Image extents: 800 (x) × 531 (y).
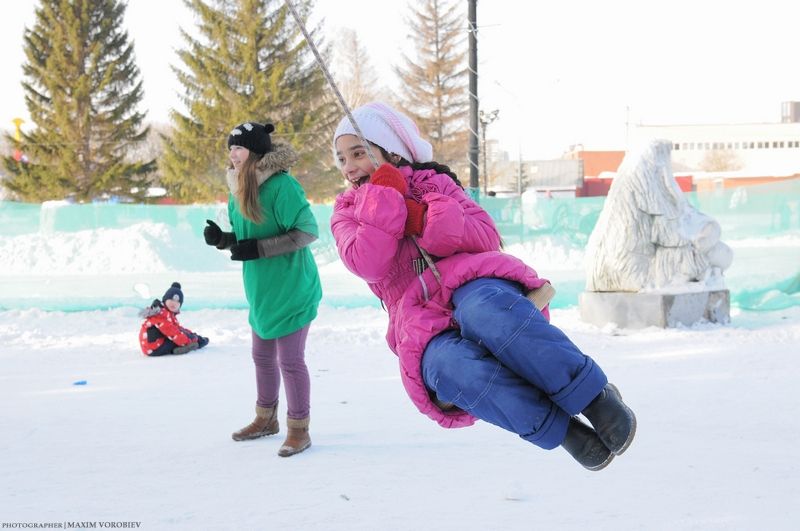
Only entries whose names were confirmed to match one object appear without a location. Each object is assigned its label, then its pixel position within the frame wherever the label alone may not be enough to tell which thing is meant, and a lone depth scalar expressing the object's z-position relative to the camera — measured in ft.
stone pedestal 29.43
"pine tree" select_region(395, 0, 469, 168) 124.47
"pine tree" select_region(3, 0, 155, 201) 109.29
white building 250.57
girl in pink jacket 8.01
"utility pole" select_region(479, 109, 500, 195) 55.93
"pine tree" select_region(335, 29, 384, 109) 133.39
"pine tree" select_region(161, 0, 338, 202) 104.17
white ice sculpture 30.58
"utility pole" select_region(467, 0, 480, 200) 41.68
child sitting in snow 26.23
